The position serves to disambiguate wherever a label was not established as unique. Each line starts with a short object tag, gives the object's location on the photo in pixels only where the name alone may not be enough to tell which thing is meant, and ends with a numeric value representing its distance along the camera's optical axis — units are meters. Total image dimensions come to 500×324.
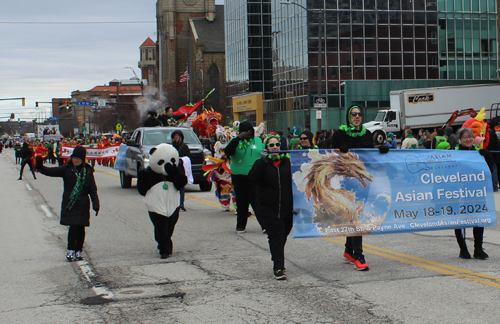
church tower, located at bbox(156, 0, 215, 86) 91.69
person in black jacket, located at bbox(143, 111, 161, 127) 19.29
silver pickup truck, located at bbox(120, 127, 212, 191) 18.33
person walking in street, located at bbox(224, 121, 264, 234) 10.27
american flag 44.91
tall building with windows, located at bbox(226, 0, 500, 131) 49.78
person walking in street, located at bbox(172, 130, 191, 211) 13.38
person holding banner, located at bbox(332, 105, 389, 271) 7.41
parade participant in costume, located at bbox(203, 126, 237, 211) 12.73
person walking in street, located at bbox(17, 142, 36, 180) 27.59
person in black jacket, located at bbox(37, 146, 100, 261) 8.25
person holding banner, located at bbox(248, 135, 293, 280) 6.84
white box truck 39.91
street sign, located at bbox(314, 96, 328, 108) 29.00
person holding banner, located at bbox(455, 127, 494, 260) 7.71
